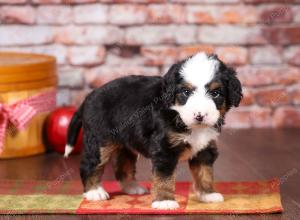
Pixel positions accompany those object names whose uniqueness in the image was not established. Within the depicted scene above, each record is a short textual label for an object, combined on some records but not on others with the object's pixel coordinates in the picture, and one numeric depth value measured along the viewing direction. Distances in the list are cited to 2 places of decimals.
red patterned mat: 2.45
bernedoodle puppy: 2.36
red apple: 3.70
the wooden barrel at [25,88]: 3.53
